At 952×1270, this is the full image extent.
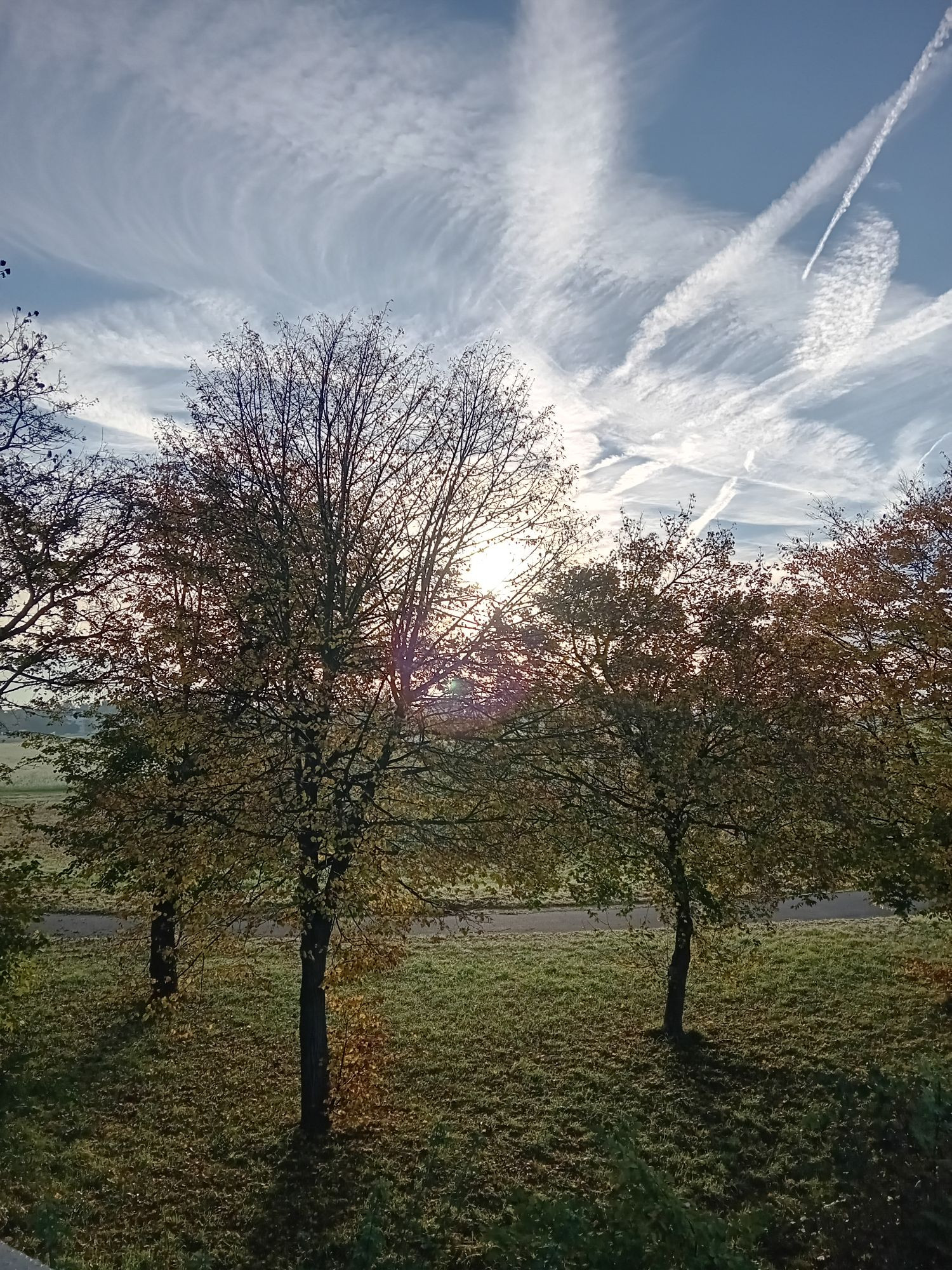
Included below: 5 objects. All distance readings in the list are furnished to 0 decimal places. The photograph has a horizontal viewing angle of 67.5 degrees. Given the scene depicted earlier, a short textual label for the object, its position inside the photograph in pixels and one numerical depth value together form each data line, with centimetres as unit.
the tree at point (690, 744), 1256
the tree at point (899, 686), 1294
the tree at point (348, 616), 1008
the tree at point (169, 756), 1004
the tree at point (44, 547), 1066
